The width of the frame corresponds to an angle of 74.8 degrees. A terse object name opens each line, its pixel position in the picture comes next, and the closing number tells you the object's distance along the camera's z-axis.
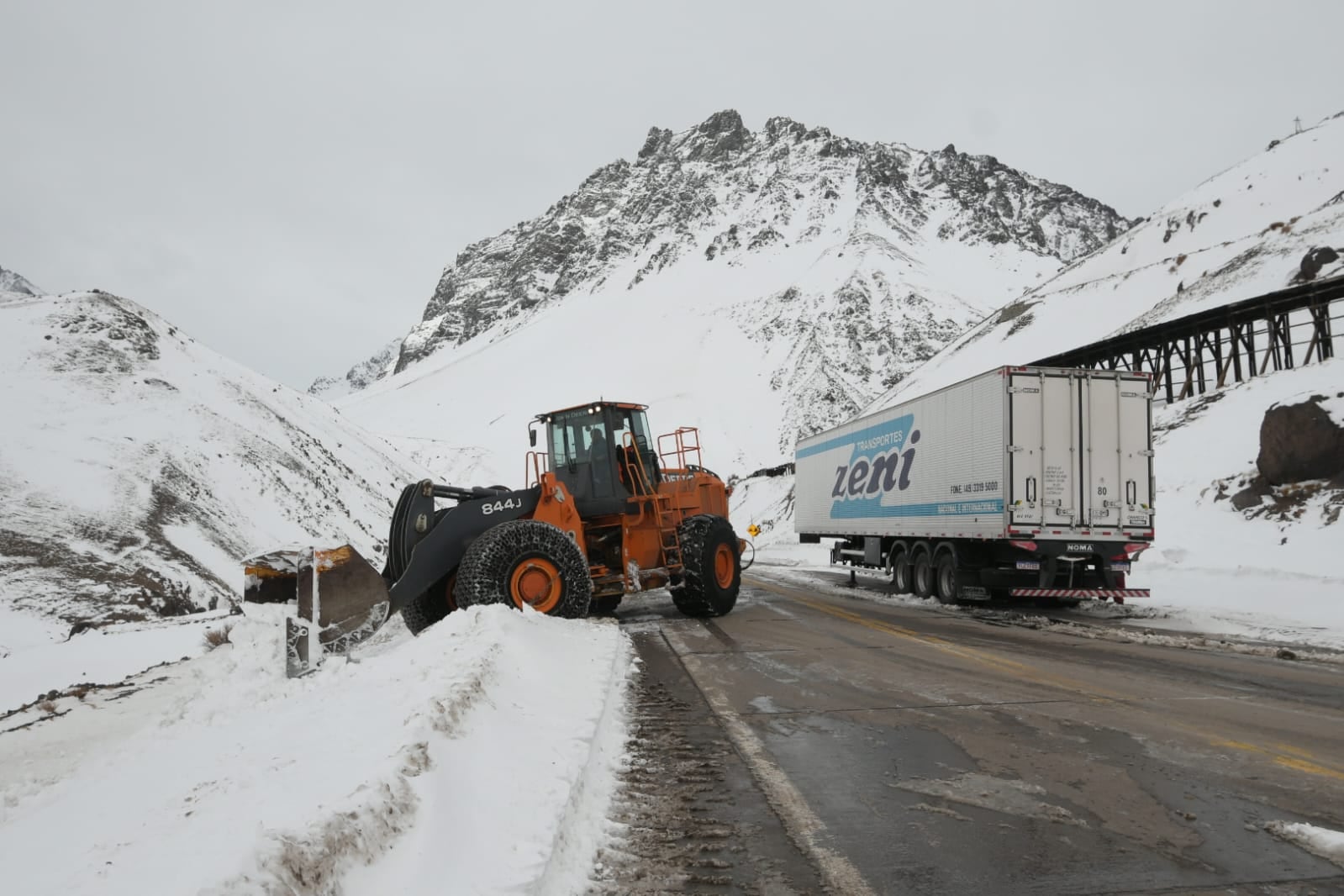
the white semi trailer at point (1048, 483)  13.75
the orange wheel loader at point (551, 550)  8.02
